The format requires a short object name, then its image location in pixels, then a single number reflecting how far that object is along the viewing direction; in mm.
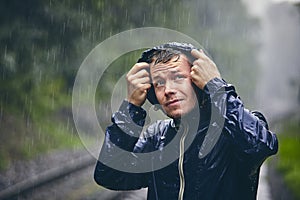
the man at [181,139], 4199
